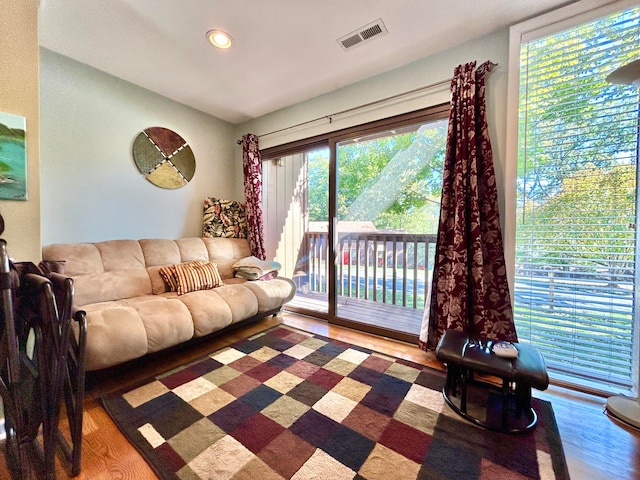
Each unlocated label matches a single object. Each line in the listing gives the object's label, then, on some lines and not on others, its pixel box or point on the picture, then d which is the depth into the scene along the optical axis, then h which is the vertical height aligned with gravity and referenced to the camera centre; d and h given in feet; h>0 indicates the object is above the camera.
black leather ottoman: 3.94 -2.22
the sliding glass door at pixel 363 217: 7.93 +0.71
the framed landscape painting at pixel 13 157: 4.20 +1.30
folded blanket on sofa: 9.18 -1.30
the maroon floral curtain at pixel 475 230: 5.85 +0.14
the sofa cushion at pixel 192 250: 8.92 -0.59
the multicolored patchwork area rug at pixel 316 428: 3.46 -3.22
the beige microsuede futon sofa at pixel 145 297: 5.04 -1.75
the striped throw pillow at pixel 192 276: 7.63 -1.36
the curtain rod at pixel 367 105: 6.70 +4.12
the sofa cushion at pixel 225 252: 9.59 -0.73
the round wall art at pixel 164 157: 8.51 +2.76
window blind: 4.91 +0.72
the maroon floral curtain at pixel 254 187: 10.56 +2.02
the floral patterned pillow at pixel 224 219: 10.23 +0.65
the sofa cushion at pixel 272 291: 8.11 -1.98
